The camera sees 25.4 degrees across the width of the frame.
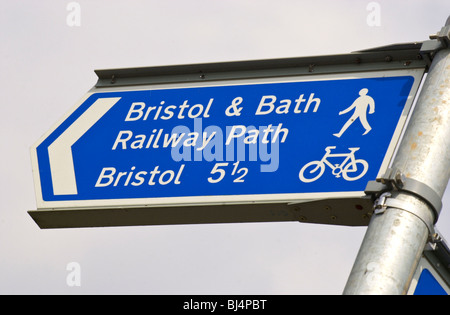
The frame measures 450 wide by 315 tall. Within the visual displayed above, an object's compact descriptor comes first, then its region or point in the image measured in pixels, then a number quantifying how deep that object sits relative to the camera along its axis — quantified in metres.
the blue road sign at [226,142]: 4.12
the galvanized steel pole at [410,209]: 2.97
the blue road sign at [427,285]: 3.40
